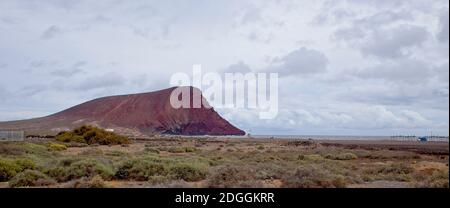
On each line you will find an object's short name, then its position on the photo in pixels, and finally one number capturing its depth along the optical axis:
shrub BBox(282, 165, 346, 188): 13.20
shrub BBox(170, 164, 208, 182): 16.36
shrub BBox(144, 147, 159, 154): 35.09
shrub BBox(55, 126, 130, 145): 54.16
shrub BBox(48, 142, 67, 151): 36.17
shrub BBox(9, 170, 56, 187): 14.66
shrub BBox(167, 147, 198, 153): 37.38
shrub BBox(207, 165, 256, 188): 13.49
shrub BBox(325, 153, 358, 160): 31.02
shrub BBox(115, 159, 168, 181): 16.58
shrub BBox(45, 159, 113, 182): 16.31
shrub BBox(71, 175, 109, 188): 12.77
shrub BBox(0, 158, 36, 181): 16.83
